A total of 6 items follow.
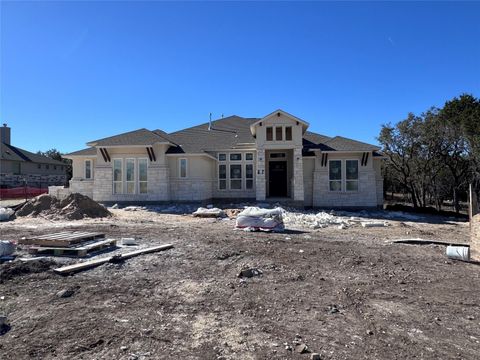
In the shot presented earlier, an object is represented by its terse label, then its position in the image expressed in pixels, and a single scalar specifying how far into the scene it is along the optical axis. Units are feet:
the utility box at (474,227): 27.61
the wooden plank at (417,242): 35.50
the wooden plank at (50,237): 28.70
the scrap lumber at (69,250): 26.48
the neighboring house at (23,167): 134.82
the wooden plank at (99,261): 21.93
